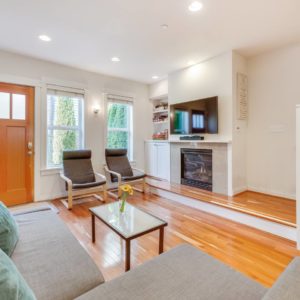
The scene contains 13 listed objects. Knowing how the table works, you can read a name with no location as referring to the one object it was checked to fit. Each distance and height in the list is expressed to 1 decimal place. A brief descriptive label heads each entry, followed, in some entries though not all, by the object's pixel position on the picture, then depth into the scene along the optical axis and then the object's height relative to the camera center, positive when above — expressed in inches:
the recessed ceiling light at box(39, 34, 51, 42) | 115.3 +66.1
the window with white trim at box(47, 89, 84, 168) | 158.1 +22.5
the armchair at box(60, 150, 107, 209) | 136.9 -19.4
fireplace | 154.8 -13.9
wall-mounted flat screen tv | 147.8 +27.5
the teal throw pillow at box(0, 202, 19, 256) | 49.7 -21.1
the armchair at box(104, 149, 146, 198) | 165.3 -17.5
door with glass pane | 136.4 +5.0
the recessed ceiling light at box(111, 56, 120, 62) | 145.8 +68.1
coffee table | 69.0 -27.6
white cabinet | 189.9 -8.1
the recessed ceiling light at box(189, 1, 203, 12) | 87.7 +64.5
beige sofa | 39.2 -27.9
